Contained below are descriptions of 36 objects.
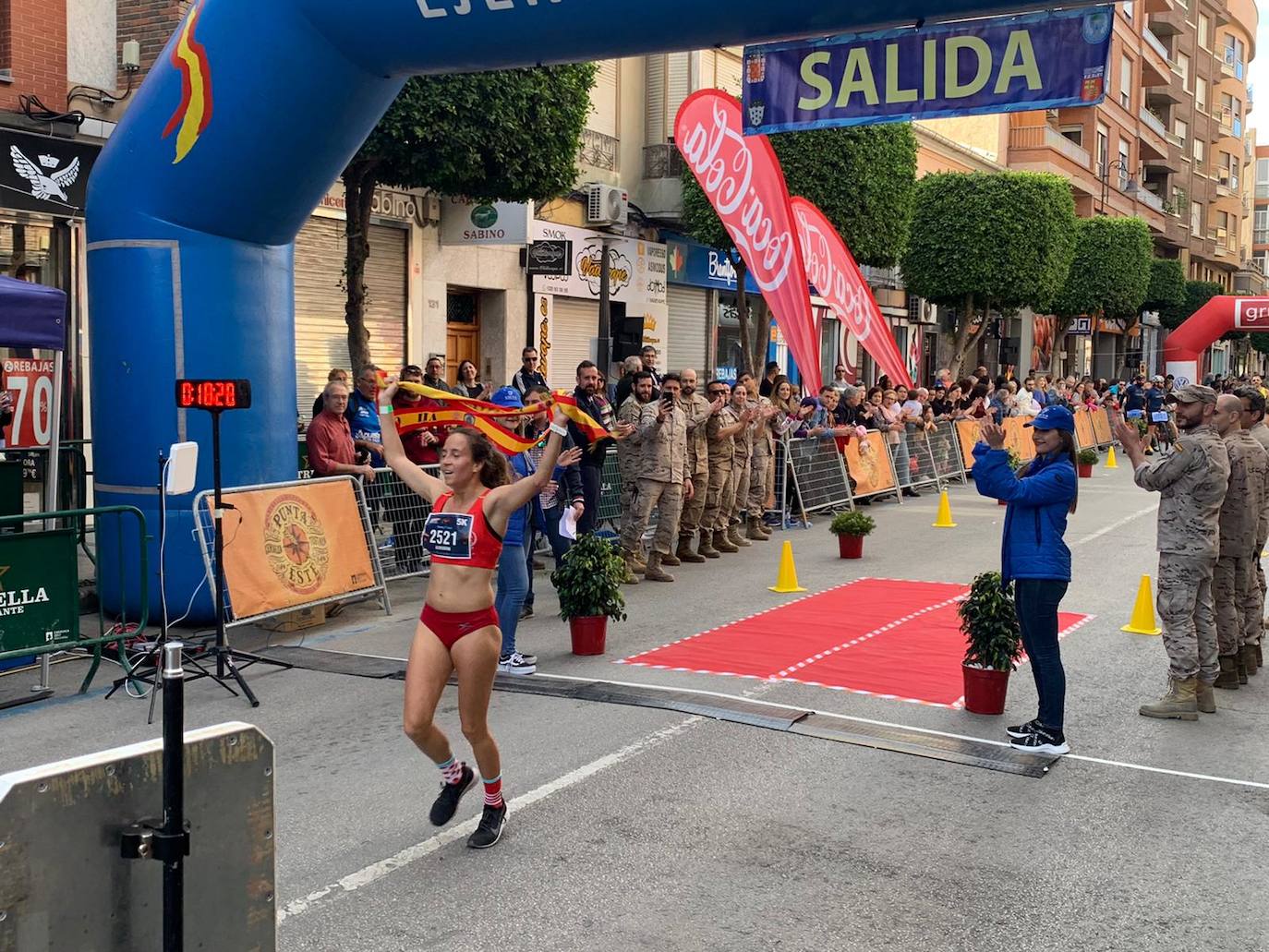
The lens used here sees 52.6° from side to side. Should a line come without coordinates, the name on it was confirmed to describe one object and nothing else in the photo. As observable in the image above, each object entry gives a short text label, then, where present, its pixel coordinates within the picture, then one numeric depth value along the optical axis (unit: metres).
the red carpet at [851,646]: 8.09
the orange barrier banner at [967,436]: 22.30
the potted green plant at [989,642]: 7.02
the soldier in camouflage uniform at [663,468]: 11.86
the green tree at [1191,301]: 62.31
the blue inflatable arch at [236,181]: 8.17
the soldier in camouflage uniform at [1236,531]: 7.84
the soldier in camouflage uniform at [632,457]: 11.88
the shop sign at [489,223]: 20.20
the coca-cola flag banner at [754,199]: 15.09
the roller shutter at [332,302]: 18.44
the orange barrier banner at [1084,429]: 29.43
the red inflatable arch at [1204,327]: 42.88
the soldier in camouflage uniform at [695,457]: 12.95
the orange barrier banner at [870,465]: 18.03
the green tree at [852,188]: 23.33
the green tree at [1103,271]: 43.59
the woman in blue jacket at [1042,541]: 6.46
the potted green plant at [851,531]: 13.28
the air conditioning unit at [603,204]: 23.45
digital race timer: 7.57
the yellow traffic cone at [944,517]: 16.23
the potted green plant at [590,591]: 8.63
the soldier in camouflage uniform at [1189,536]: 7.25
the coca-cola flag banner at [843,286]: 16.98
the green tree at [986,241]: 32.56
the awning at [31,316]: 9.02
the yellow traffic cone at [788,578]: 11.45
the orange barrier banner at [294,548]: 8.86
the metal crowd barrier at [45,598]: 7.48
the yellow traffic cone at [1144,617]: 9.72
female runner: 5.17
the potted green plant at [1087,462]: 22.72
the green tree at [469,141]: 13.47
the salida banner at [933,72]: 7.39
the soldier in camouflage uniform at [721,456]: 13.41
